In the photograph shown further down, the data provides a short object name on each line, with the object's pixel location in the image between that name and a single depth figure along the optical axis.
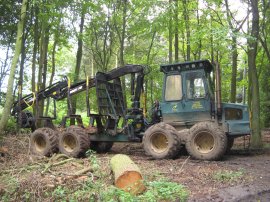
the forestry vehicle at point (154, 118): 9.37
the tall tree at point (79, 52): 18.02
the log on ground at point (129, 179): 5.92
